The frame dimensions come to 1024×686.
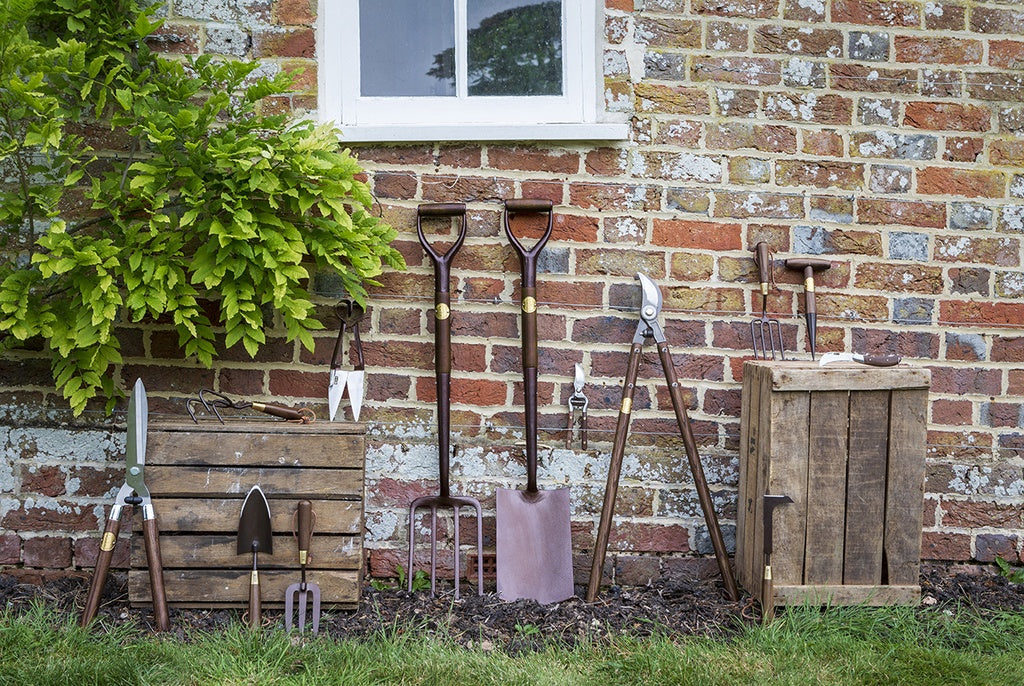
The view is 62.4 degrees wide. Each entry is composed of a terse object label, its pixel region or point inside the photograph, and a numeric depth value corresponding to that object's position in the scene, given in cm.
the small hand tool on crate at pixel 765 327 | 285
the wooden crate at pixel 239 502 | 253
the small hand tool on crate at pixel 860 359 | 260
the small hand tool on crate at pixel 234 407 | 258
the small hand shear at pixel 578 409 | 285
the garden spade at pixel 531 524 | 276
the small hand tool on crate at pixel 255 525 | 247
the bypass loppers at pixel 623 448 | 275
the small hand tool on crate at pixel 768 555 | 254
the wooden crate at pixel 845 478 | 255
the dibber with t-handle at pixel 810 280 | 285
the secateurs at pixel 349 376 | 279
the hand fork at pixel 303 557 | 247
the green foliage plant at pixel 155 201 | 240
